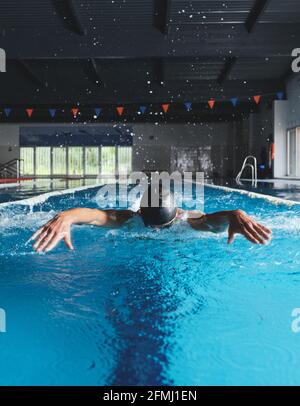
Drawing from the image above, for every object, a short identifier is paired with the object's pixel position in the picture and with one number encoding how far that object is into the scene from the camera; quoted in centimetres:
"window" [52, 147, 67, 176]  2617
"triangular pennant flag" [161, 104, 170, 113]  1809
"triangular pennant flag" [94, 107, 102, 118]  1876
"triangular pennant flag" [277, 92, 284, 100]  1706
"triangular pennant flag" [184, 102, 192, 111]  1794
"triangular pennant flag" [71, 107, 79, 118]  1860
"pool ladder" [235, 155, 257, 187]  1407
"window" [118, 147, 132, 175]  2612
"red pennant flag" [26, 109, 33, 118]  1903
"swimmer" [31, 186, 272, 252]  229
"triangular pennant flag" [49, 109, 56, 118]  1882
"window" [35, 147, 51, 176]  2631
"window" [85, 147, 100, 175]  2622
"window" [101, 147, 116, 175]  2620
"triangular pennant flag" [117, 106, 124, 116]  1855
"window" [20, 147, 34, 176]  2620
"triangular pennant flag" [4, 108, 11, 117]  1886
